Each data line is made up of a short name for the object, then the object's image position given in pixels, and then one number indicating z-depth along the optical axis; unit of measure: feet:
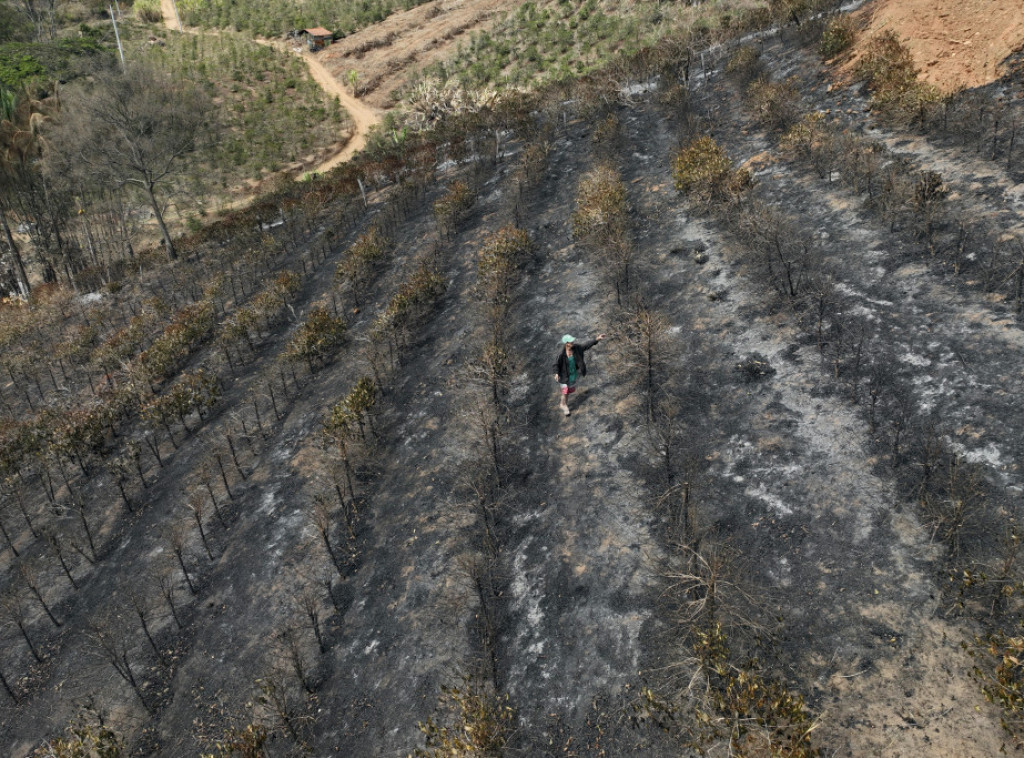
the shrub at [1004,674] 14.02
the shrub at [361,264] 57.36
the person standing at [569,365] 32.12
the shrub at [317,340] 47.01
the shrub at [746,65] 69.21
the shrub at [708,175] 48.14
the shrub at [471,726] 16.78
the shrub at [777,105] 56.54
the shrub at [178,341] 52.34
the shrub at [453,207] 62.64
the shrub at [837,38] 59.93
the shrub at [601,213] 48.75
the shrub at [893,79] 45.60
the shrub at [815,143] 46.11
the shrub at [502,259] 47.39
